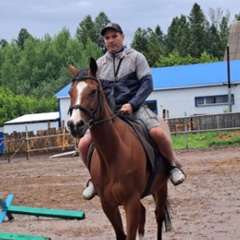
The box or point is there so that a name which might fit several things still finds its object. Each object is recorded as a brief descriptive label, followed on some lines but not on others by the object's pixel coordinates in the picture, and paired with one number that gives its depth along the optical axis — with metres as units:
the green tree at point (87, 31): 98.12
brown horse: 5.56
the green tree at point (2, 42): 121.38
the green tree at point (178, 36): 81.19
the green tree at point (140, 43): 79.69
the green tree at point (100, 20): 99.62
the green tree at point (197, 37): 78.75
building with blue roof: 38.44
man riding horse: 6.62
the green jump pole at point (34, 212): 8.80
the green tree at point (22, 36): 119.80
